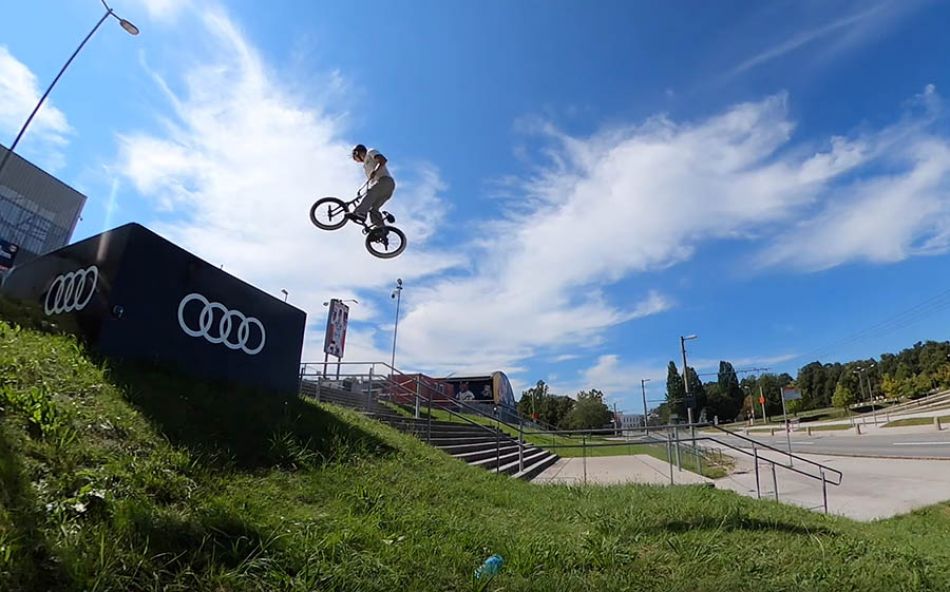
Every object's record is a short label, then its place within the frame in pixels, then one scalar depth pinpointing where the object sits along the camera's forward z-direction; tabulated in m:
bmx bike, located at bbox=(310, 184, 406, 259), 9.98
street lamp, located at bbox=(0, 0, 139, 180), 14.81
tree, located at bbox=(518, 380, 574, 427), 73.62
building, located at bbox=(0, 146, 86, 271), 41.22
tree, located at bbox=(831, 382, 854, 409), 68.06
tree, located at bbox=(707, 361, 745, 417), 101.32
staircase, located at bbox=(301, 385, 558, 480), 11.99
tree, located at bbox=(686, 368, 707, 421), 80.56
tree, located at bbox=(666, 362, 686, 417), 77.31
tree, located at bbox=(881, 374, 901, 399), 71.62
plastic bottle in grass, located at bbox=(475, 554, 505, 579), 3.36
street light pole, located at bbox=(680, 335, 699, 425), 22.06
